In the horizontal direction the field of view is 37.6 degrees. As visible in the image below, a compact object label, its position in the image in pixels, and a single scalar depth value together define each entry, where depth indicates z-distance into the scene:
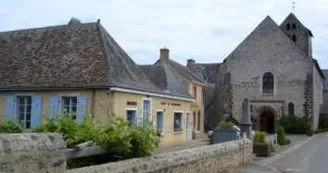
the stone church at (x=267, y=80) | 46.56
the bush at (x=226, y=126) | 21.02
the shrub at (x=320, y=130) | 47.71
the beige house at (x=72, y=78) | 20.48
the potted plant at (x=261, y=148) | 23.53
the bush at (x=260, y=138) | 24.53
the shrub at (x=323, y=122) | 52.94
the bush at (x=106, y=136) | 8.78
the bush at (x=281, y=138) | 31.93
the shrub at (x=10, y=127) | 10.39
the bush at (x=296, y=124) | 44.78
